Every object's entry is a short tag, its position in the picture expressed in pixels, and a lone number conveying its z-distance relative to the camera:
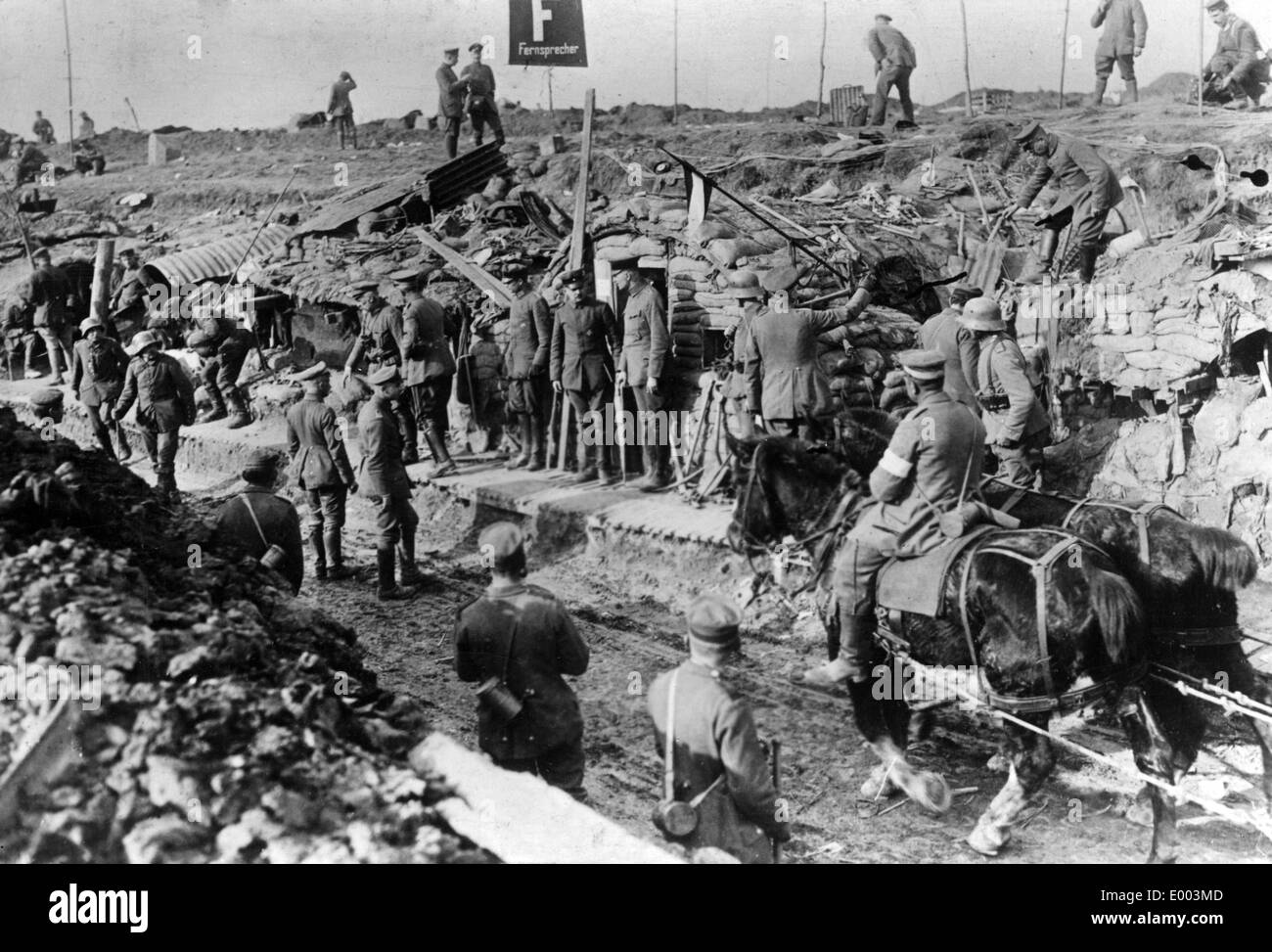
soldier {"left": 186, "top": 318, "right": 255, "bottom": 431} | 12.60
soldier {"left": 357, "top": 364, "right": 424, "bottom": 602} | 8.80
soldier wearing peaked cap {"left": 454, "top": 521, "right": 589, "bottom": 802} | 5.09
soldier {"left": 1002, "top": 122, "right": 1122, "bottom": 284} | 10.05
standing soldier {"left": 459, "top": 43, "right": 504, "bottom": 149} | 14.92
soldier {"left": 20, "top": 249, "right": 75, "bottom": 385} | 13.14
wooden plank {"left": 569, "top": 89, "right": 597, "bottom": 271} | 11.48
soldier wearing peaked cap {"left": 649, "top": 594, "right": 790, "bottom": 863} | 4.34
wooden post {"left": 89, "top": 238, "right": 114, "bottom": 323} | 13.56
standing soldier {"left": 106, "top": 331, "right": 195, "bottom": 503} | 10.34
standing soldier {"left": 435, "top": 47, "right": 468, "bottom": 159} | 14.81
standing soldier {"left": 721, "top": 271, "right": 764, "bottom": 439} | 8.88
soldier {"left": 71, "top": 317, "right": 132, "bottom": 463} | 10.78
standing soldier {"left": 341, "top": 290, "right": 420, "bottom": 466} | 11.15
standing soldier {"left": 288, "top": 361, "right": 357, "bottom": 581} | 8.91
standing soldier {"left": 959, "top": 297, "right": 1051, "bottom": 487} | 7.63
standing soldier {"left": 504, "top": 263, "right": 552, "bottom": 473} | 10.53
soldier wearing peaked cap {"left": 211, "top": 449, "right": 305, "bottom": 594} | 7.16
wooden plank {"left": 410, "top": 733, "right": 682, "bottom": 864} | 4.38
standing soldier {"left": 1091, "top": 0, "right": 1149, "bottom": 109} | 10.68
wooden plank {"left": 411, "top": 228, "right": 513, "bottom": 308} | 12.08
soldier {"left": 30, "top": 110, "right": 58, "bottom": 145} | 17.48
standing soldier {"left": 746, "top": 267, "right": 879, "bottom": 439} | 8.50
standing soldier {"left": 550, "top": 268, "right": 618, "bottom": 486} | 9.97
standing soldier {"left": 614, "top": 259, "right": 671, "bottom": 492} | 9.49
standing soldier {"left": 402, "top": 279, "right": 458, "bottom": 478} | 10.69
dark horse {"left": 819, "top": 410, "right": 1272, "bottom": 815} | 5.68
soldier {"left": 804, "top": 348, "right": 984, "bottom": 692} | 5.89
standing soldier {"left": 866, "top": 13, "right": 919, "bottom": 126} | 13.30
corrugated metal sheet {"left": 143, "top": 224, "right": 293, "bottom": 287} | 14.29
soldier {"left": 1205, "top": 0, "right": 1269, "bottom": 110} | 10.84
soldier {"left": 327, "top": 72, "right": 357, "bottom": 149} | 11.84
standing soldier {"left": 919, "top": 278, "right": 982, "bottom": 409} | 8.22
